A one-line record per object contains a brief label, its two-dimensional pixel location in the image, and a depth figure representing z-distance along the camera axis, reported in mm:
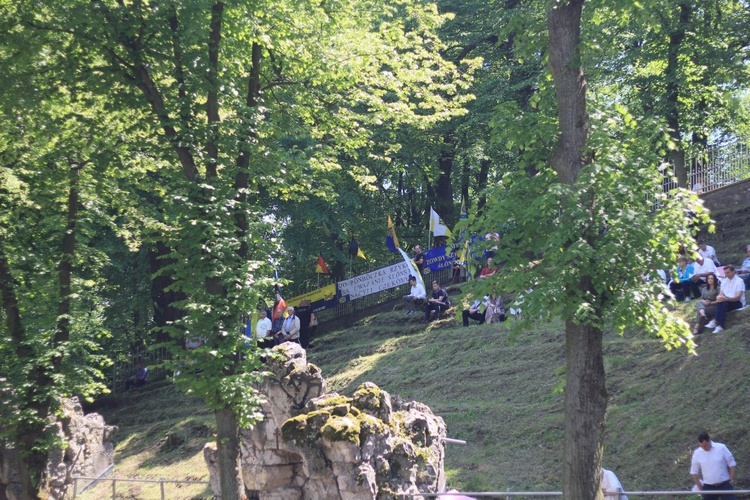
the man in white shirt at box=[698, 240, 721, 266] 18156
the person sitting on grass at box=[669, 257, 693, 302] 18406
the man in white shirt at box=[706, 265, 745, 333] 15461
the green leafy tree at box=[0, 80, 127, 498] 15336
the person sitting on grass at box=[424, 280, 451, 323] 24906
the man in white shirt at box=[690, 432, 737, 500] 11016
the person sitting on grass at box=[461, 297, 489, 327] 23234
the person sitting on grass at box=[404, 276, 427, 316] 26688
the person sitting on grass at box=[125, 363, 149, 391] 29750
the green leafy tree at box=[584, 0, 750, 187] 22031
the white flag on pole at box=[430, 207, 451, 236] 30172
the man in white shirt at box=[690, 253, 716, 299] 17750
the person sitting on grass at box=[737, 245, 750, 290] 17672
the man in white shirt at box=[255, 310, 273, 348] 24469
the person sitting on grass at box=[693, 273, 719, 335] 15797
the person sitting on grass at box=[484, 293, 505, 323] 22781
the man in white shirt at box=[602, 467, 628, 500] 10657
